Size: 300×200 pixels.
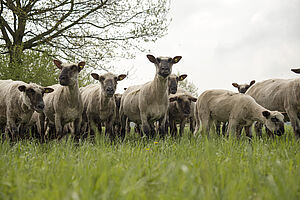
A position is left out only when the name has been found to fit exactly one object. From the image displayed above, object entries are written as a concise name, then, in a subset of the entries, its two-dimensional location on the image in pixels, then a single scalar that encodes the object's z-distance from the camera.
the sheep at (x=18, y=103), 6.86
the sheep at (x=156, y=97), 7.74
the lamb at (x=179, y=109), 9.29
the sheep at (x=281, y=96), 7.68
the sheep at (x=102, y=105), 8.07
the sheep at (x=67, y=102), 7.28
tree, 13.21
